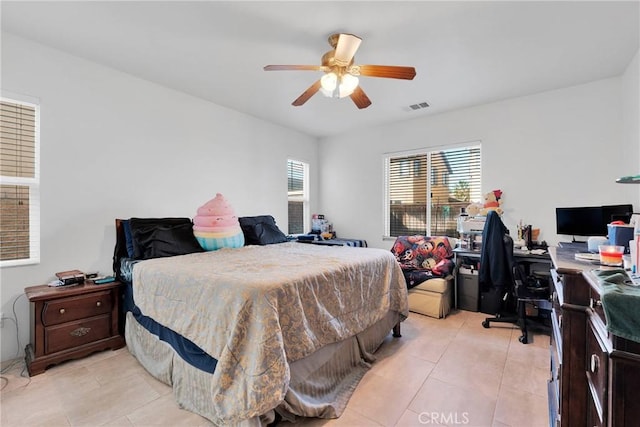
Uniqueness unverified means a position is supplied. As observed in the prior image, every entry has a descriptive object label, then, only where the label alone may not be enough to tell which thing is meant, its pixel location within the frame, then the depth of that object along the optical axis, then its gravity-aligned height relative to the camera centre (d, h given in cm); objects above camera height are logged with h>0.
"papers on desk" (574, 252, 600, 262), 136 -20
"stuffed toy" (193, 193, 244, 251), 302 -14
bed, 144 -71
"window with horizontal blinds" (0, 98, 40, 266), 242 +25
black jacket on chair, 294 -41
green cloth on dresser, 69 -23
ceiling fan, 215 +117
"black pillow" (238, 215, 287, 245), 356 -22
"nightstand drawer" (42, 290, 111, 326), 222 -78
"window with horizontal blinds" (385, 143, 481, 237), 412 +42
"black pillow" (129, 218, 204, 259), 265 -24
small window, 518 +36
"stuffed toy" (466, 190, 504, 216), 369 +14
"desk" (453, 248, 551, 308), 311 -50
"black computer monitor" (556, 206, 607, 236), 294 -6
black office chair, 272 -79
